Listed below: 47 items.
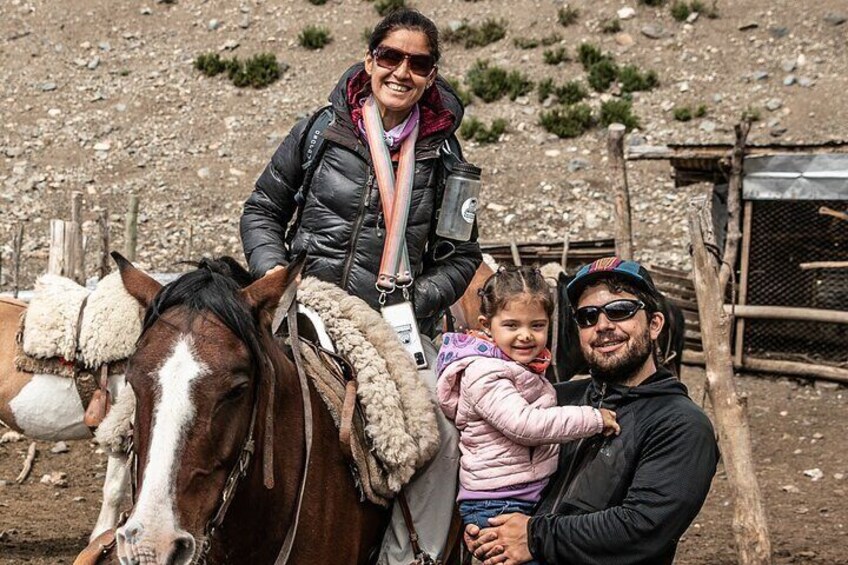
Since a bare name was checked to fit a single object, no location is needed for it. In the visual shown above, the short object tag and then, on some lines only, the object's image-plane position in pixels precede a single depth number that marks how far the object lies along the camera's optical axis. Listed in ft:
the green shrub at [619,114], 60.29
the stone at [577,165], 58.18
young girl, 10.01
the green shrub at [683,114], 60.75
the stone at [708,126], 59.31
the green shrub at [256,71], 69.36
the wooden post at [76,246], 29.22
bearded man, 9.17
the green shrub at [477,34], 71.46
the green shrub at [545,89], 64.75
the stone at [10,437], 29.55
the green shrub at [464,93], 65.41
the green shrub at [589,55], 66.69
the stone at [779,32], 67.05
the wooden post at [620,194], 28.84
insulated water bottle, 12.08
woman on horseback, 11.80
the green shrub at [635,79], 64.03
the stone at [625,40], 68.64
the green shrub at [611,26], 69.82
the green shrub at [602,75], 65.00
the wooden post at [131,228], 35.19
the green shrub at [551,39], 69.84
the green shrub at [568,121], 61.36
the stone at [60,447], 29.07
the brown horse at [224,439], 7.87
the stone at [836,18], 67.31
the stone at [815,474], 27.94
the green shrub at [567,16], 71.77
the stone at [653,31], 69.18
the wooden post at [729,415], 18.54
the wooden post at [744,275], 38.37
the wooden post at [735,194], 33.91
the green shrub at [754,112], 59.06
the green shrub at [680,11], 69.67
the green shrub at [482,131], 62.08
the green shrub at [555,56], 67.51
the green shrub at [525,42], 69.97
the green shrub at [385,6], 76.33
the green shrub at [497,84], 65.72
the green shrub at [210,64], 70.49
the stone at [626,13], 71.00
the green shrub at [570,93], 63.98
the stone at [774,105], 60.49
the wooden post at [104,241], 31.42
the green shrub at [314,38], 72.08
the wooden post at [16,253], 32.04
